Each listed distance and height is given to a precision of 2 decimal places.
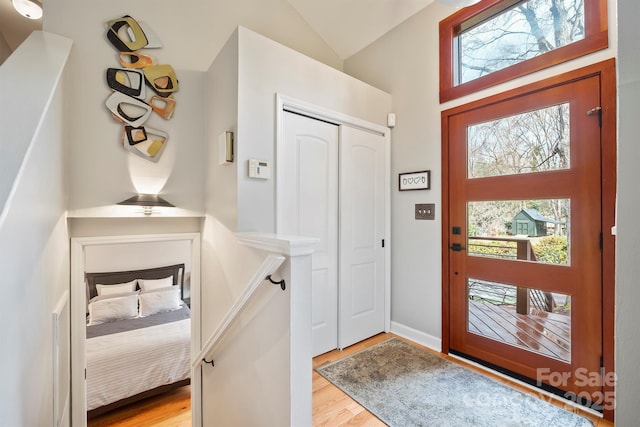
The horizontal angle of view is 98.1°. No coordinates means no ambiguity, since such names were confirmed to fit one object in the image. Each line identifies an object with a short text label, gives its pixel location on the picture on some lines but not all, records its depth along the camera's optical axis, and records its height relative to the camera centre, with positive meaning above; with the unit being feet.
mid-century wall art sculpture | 7.27 +3.43
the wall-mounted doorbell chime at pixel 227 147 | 6.75 +1.63
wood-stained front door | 6.26 -0.56
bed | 9.12 -4.68
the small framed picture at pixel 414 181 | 9.14 +1.14
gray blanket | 10.97 -4.64
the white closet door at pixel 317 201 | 7.86 +0.38
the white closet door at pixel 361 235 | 9.17 -0.73
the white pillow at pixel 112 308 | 12.13 -4.22
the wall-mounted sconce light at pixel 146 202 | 6.99 +0.32
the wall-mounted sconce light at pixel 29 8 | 7.64 +5.82
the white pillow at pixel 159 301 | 13.29 -4.26
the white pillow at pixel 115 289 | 13.61 -3.72
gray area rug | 5.91 -4.35
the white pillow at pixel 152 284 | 14.74 -3.77
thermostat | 6.79 +1.13
